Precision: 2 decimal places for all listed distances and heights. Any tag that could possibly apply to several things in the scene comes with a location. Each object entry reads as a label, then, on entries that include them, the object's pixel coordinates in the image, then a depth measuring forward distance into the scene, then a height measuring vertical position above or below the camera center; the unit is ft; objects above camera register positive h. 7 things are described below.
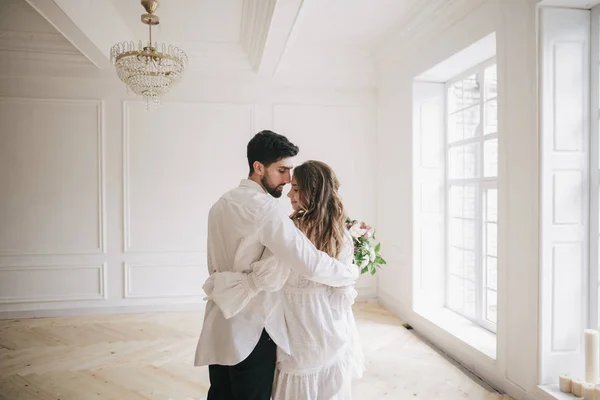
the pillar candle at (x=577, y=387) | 8.14 -3.66
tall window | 12.28 -0.07
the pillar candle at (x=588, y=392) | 7.94 -3.65
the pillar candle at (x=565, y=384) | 8.32 -3.66
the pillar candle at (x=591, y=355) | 8.22 -3.08
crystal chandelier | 10.04 +2.91
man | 5.80 -0.95
